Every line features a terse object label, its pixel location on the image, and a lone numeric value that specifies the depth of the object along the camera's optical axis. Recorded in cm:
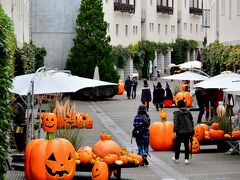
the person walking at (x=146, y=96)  4403
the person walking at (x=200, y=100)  3406
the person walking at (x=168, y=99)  4740
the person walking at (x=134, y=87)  5662
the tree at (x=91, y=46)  5722
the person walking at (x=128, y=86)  5647
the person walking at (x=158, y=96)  4353
